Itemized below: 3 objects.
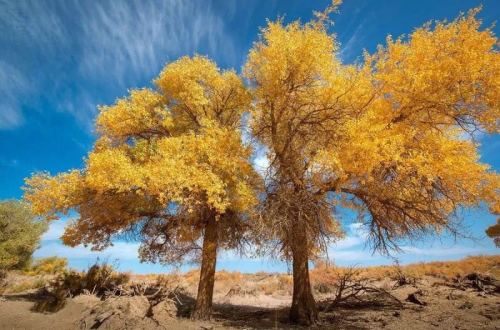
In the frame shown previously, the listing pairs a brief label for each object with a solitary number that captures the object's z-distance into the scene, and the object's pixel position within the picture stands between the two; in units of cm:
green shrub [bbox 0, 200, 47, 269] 2311
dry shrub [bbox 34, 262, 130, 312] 1395
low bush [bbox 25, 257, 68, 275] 2681
